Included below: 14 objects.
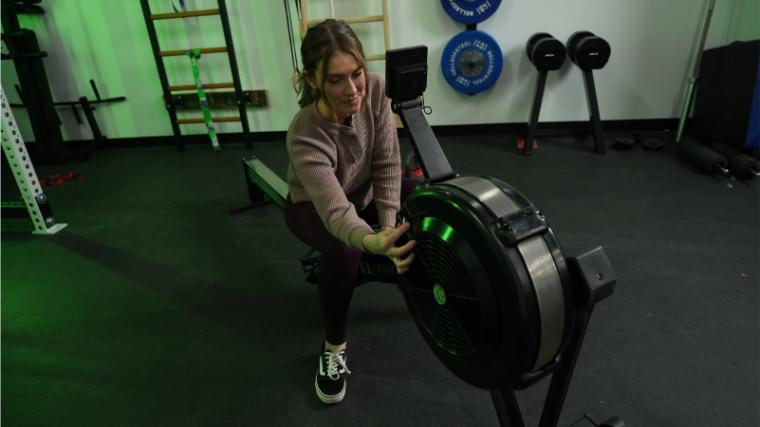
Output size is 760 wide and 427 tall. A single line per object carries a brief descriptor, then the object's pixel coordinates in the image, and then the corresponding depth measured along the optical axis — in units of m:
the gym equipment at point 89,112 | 3.78
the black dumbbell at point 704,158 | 2.51
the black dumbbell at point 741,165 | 2.41
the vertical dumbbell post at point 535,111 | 3.12
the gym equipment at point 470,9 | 3.16
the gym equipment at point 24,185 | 2.18
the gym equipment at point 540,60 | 2.96
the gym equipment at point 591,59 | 2.87
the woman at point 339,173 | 1.00
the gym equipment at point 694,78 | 3.02
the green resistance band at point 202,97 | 3.55
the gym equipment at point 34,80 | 3.38
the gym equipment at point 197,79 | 3.45
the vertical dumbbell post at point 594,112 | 3.00
